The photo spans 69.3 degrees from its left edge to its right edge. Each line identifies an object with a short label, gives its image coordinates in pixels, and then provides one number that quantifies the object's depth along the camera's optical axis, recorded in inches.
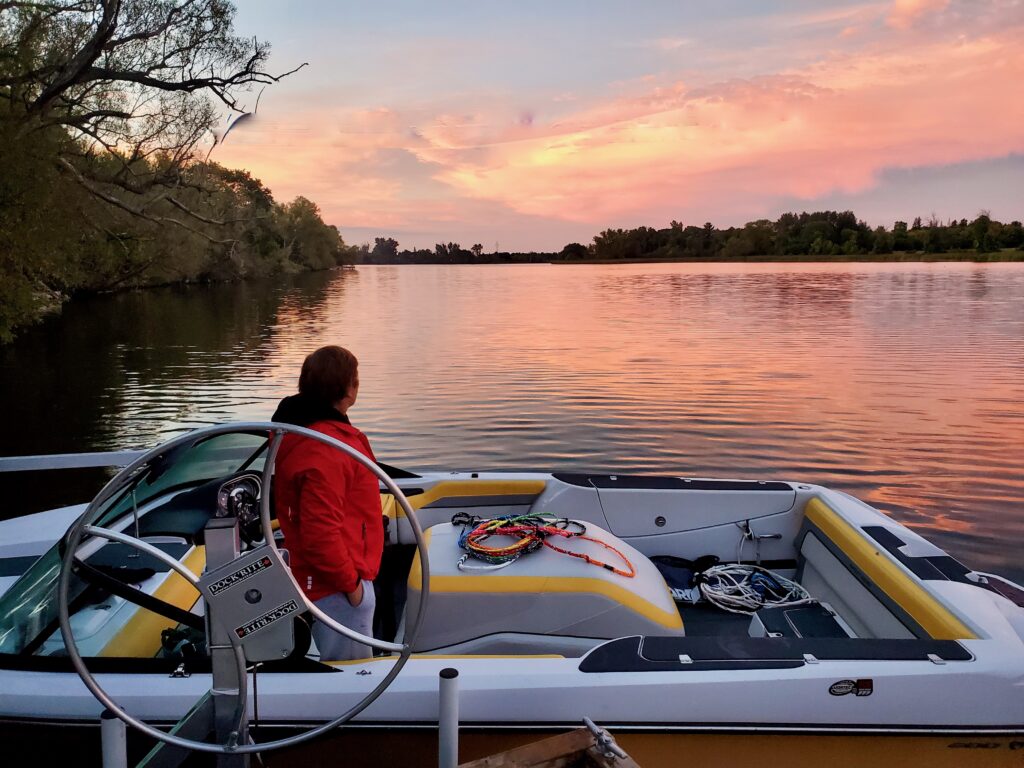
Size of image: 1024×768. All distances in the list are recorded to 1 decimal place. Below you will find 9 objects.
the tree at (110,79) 606.9
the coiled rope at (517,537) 119.9
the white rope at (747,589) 139.0
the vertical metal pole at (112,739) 73.4
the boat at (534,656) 91.7
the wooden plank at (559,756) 79.9
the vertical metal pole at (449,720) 81.2
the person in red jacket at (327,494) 88.0
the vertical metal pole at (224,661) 70.7
